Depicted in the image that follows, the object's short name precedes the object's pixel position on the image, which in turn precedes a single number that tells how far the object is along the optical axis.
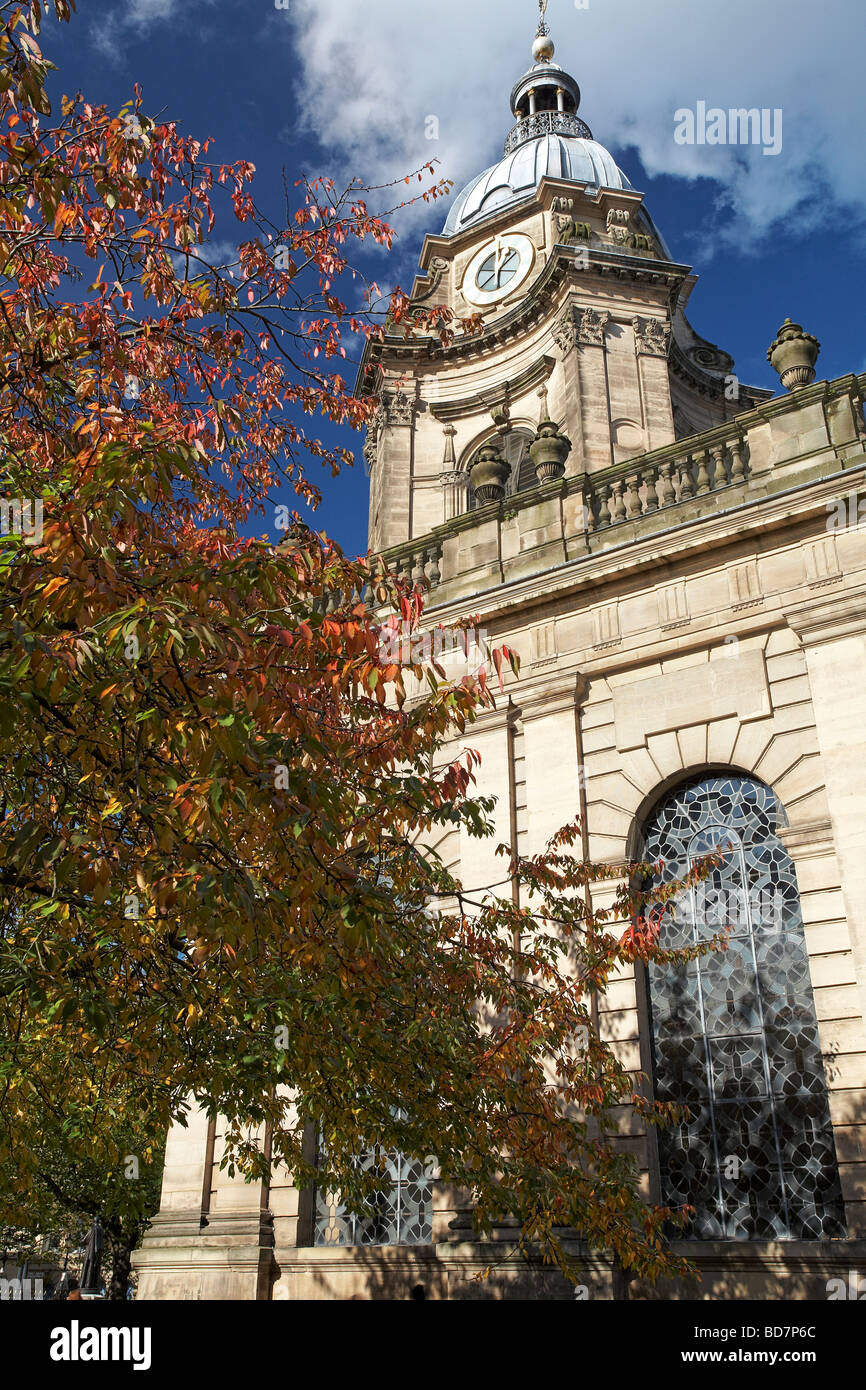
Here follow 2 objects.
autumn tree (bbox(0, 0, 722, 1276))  5.41
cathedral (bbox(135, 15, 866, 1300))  10.77
